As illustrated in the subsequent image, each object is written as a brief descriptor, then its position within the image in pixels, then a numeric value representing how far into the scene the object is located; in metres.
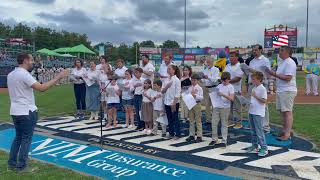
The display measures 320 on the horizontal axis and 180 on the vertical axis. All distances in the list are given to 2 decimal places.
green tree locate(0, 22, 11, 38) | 44.80
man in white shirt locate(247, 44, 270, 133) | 6.23
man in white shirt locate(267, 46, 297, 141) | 5.84
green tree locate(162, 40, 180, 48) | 63.78
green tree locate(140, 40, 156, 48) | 61.52
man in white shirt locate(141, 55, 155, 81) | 7.35
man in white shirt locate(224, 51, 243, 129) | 6.57
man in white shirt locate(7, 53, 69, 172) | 4.24
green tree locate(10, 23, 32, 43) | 46.84
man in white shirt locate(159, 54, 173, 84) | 6.98
